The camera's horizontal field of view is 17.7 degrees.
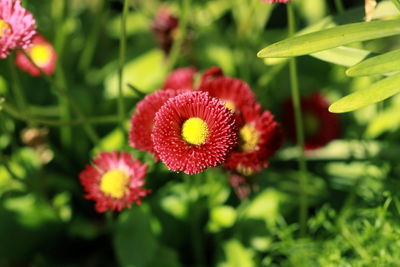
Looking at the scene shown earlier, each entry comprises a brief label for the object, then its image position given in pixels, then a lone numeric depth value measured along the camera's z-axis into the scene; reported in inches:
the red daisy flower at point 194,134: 22.5
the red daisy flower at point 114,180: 25.2
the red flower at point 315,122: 30.2
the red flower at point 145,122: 24.3
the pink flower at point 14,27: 24.2
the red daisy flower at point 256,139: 24.8
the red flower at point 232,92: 25.3
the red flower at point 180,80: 27.6
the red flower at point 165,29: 31.5
